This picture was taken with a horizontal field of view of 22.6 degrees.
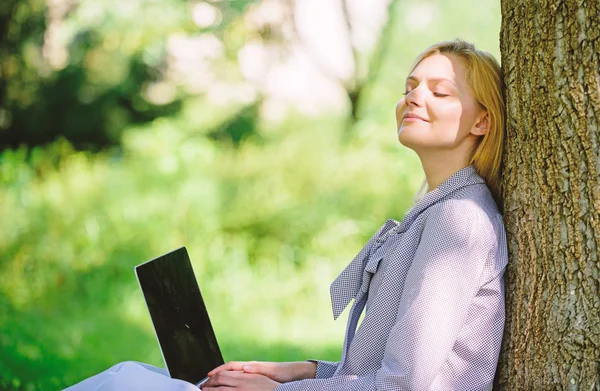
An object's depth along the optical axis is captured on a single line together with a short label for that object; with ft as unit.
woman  7.84
